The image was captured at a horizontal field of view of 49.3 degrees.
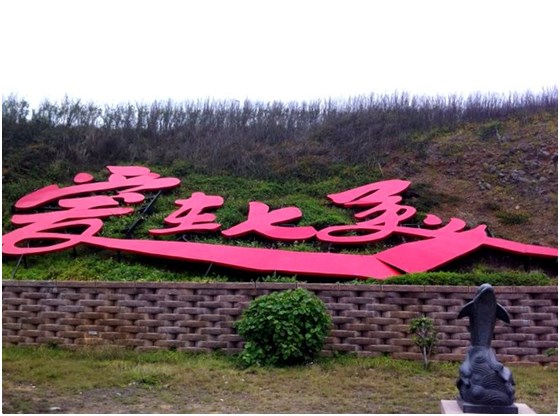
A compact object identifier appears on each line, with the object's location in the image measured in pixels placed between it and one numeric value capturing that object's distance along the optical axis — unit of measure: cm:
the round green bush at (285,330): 616
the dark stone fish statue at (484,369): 427
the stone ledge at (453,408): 427
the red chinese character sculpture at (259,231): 785
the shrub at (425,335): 638
